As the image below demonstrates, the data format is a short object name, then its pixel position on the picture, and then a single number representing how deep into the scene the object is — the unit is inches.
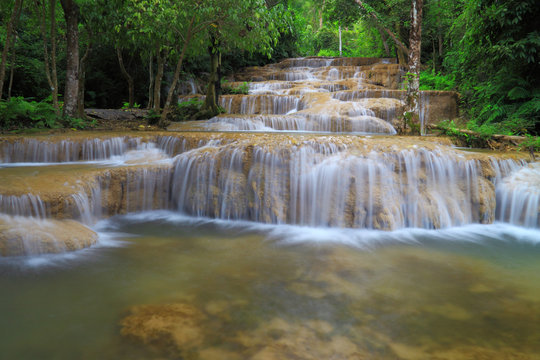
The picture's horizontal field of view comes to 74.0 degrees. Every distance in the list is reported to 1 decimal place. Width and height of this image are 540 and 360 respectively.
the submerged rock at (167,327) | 116.0
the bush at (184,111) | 556.5
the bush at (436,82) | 610.5
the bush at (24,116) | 433.1
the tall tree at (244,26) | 419.8
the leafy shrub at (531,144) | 298.4
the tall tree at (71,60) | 457.1
